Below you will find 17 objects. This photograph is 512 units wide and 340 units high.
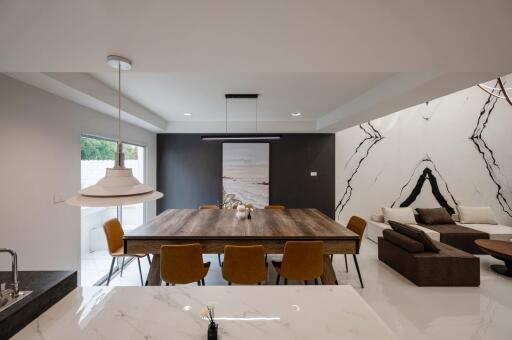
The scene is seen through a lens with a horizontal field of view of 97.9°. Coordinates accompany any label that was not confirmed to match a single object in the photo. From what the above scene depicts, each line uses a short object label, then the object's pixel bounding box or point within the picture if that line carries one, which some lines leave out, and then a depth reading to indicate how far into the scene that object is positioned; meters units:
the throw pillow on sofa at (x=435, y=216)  4.83
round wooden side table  3.23
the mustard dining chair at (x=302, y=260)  2.36
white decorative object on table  3.32
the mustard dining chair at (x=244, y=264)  2.23
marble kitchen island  1.16
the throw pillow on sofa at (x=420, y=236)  3.22
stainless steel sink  1.16
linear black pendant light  3.34
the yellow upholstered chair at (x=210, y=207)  4.40
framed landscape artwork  5.53
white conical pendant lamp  1.06
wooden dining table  2.50
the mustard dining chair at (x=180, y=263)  2.23
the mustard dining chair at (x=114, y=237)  2.85
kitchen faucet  1.22
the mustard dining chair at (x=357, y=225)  3.22
